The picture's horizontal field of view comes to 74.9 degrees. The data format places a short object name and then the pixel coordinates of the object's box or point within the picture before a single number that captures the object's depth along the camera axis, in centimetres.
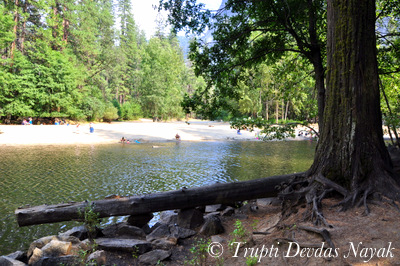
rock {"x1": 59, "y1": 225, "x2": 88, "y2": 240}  653
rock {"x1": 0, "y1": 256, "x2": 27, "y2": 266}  477
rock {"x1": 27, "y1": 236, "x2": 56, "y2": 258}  560
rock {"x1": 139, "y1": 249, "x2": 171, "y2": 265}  501
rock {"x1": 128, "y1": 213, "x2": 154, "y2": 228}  700
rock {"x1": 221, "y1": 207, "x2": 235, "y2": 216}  749
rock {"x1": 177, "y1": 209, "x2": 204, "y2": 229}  680
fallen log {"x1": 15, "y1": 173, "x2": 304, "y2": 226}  618
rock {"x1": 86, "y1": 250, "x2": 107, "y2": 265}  472
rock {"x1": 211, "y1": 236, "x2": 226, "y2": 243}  564
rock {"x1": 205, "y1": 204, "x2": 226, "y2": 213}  821
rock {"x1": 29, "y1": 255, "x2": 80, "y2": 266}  472
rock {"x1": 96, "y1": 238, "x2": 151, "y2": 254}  529
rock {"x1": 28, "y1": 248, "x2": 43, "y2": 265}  502
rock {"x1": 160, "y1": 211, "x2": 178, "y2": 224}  751
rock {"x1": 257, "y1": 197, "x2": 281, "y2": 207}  780
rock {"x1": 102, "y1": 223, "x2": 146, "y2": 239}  626
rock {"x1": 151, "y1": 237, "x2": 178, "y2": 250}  563
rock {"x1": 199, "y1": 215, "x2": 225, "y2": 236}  630
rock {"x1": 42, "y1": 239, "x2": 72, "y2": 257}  509
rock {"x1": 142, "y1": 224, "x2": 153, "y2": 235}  693
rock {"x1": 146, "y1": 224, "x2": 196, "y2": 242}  619
